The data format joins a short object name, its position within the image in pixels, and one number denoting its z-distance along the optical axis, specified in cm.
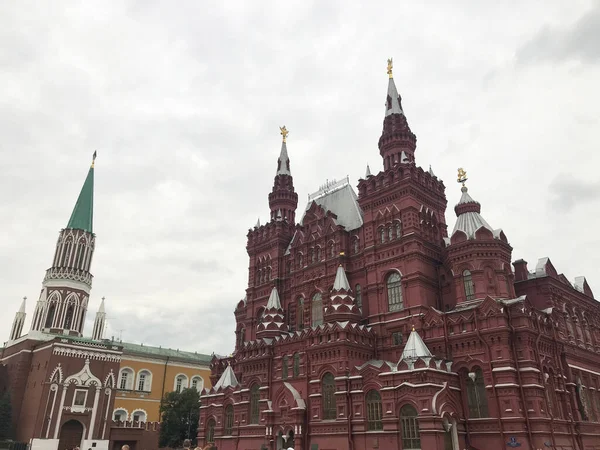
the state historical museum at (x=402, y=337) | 2953
